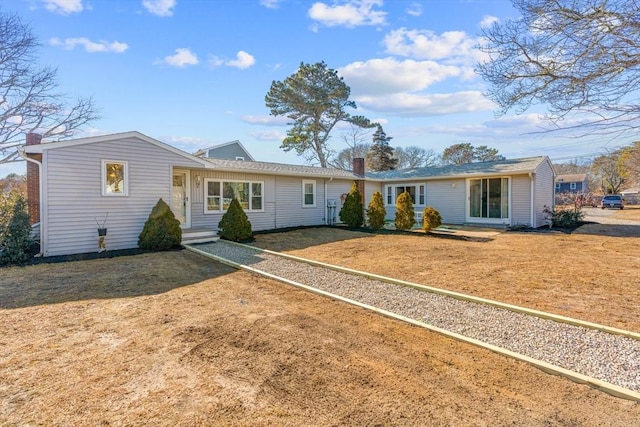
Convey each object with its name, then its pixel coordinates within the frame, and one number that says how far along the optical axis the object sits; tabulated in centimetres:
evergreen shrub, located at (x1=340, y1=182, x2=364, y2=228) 1441
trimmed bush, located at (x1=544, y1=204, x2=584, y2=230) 1528
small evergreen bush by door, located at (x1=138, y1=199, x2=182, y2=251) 931
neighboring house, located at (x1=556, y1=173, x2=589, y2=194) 4822
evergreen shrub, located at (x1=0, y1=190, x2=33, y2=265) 771
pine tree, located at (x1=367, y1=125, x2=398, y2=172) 3281
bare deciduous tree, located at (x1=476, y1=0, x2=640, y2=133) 595
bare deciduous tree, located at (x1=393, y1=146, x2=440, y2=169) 4191
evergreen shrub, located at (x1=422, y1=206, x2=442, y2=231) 1252
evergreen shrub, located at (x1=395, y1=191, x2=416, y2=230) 1328
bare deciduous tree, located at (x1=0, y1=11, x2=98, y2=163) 1608
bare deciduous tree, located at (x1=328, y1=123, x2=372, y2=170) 3038
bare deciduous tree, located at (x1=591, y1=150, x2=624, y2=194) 3906
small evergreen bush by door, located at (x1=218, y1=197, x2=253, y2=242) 1077
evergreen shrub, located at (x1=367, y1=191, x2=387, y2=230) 1380
